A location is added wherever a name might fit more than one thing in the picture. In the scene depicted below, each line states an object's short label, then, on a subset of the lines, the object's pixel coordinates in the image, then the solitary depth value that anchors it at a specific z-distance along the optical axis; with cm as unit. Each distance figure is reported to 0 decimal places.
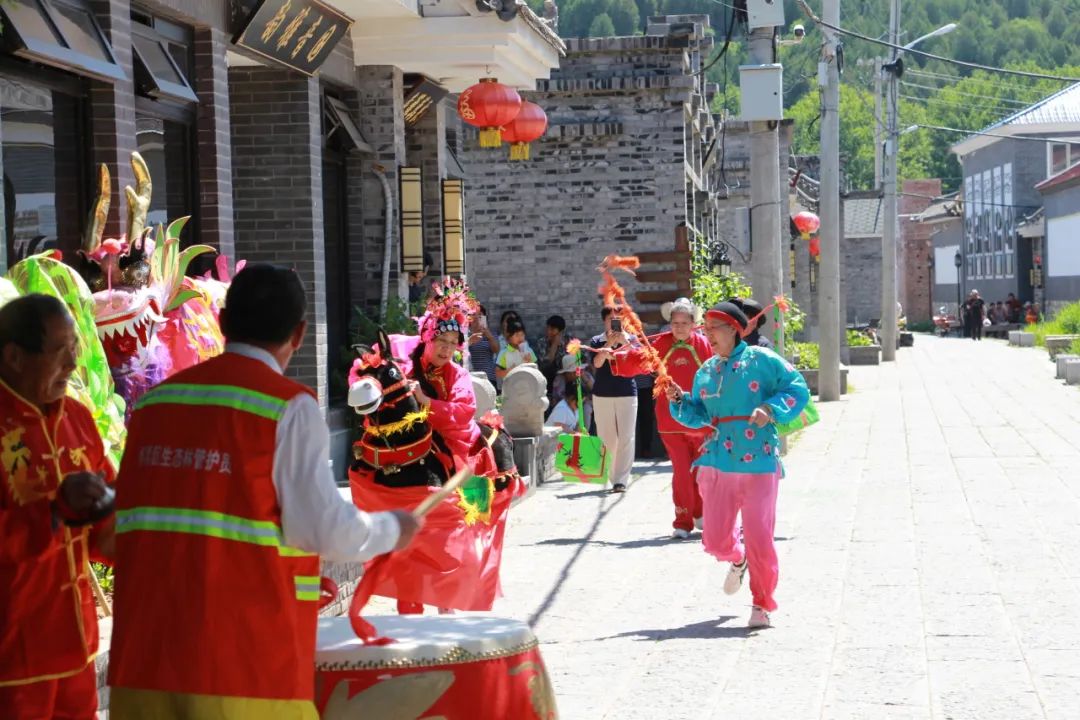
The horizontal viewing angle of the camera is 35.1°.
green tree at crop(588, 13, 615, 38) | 9481
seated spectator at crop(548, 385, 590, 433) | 1722
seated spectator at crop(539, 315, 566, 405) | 1916
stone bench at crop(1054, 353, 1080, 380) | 2941
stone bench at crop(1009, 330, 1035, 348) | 4591
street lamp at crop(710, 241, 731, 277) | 2925
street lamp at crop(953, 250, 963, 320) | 7756
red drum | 452
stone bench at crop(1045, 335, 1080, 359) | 3747
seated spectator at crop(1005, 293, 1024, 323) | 6159
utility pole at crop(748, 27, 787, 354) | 1869
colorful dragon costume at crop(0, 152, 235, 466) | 688
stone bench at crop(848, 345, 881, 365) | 3931
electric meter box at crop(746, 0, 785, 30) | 1753
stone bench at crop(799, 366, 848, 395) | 2728
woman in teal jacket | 881
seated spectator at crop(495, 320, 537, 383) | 1773
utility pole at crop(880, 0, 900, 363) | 4159
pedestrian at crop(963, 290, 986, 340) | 5681
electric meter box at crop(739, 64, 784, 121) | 1769
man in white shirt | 407
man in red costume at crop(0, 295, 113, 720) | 439
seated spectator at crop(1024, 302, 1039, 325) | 5575
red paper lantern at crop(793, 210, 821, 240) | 3901
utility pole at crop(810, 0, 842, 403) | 2581
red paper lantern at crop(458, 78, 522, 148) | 1541
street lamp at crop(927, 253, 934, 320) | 8538
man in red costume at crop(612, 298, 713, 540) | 1226
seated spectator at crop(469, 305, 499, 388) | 1812
